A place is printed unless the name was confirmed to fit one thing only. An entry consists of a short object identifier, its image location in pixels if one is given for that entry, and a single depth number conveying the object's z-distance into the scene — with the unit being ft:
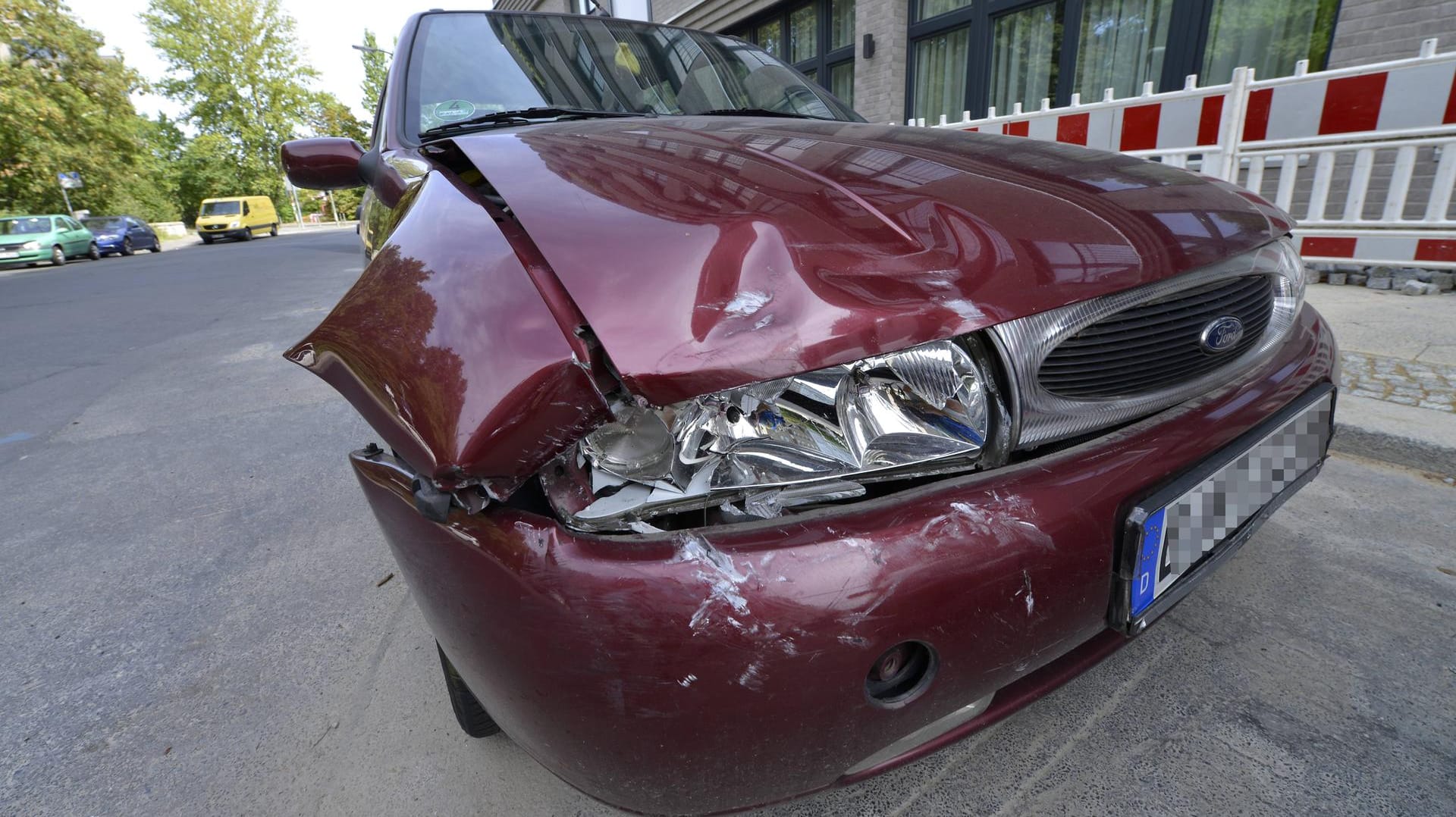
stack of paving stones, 13.55
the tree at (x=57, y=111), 75.72
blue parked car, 72.38
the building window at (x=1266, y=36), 16.63
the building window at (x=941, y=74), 25.91
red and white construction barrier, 12.80
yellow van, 92.48
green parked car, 59.93
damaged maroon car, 2.79
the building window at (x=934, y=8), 25.27
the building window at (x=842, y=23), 29.81
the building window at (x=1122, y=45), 19.86
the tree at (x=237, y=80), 124.77
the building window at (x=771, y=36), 34.55
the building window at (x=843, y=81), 31.01
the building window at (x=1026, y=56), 22.75
